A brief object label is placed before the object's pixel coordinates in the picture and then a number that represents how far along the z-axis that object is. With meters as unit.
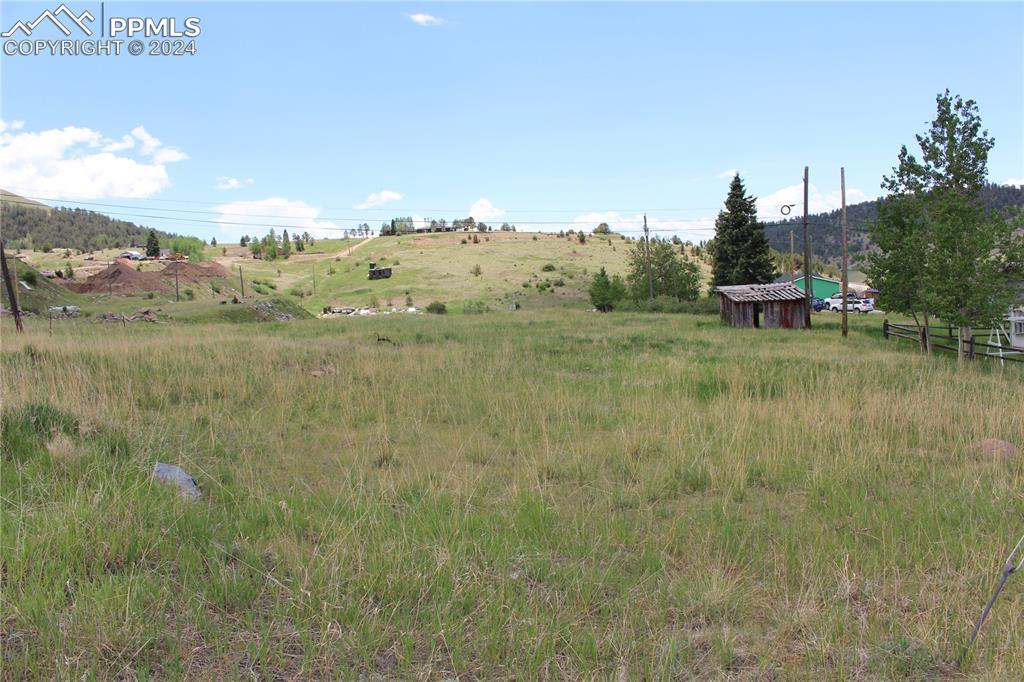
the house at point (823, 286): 87.78
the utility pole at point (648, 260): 57.14
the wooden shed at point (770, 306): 37.75
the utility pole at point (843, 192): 28.72
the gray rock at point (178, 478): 5.13
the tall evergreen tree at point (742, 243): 54.97
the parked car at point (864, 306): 67.12
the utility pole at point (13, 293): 20.42
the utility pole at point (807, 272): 34.84
